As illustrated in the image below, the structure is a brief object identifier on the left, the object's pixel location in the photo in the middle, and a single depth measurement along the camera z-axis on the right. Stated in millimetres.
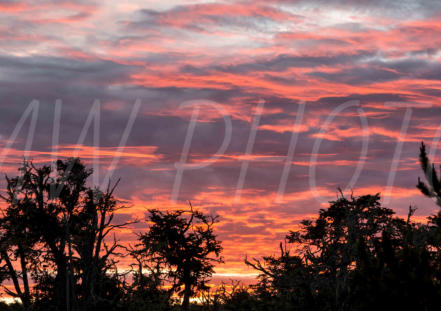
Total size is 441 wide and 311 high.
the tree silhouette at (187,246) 52688
